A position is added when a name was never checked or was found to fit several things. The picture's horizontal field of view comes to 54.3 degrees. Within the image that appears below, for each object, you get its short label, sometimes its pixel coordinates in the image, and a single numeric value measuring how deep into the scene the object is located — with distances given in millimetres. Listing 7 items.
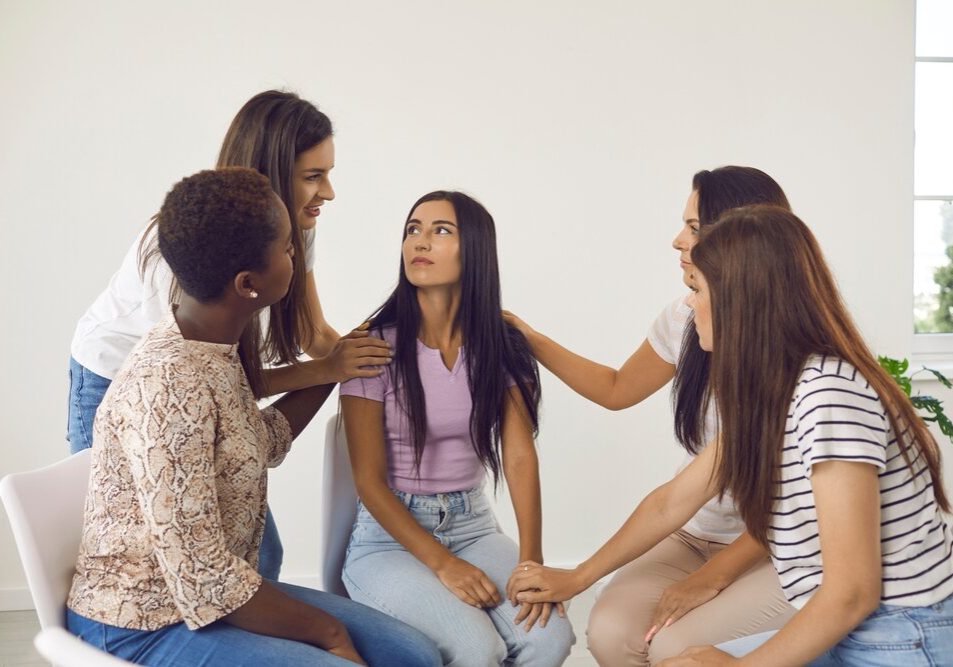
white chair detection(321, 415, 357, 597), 1899
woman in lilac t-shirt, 1674
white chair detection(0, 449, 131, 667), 1270
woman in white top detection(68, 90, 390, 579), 1803
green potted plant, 2508
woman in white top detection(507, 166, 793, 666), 1648
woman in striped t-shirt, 1205
